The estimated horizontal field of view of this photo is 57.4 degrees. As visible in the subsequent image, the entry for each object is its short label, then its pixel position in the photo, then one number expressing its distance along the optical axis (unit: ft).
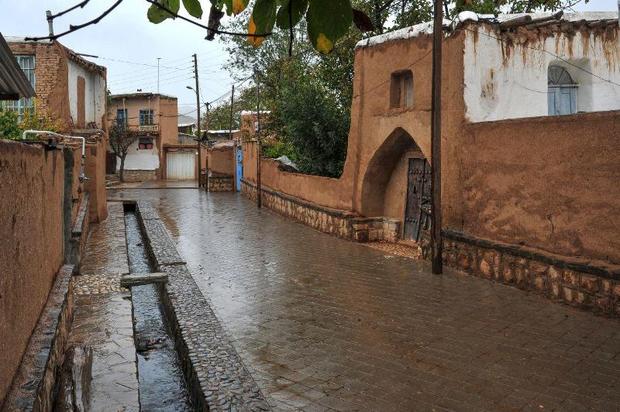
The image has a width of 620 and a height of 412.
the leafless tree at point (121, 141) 129.49
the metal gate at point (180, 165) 145.89
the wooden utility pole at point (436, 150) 31.60
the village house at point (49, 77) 72.38
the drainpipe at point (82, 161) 46.55
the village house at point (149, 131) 139.33
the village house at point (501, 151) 25.11
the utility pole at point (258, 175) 74.84
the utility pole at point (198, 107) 114.87
